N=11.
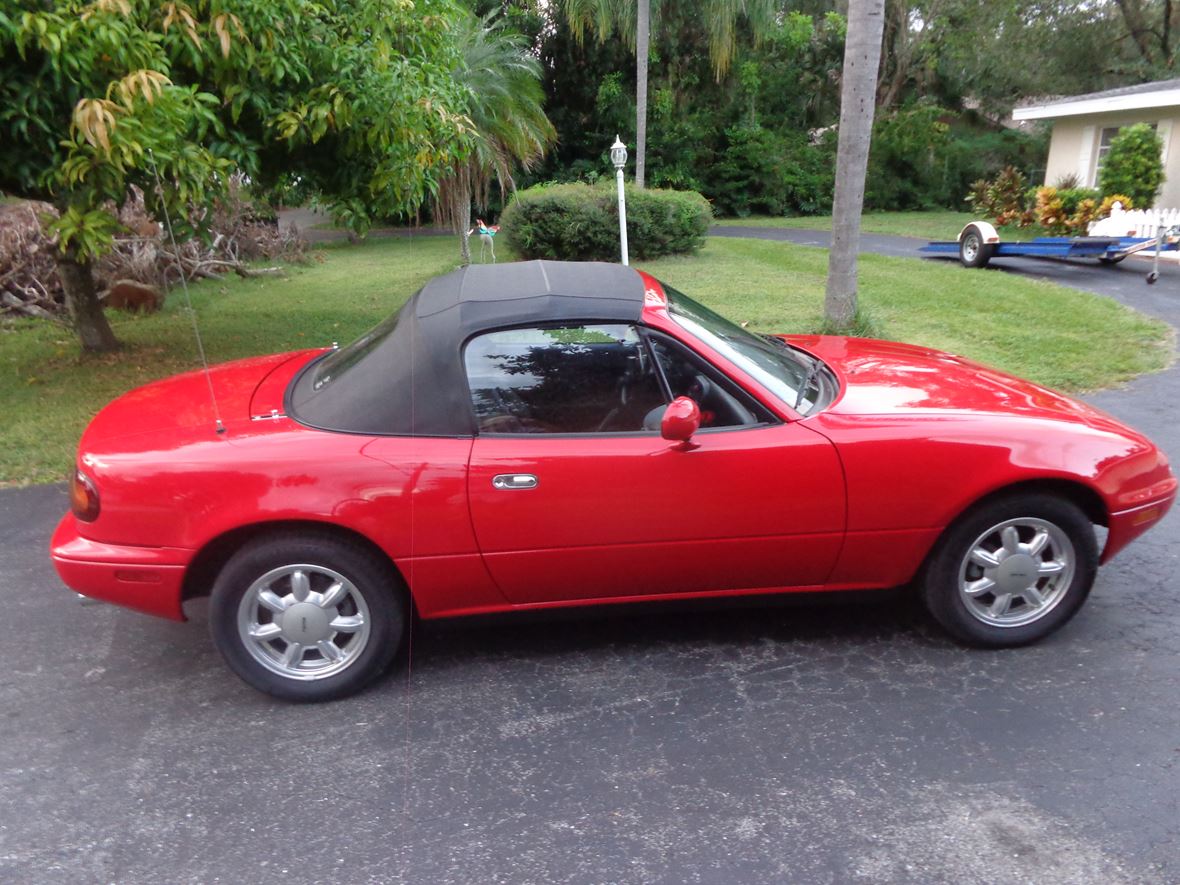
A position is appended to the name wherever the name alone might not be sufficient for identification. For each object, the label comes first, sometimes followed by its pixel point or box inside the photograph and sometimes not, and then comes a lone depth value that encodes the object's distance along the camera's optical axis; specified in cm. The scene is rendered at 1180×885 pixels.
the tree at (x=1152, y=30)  2939
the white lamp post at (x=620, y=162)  1188
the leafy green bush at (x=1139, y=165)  1839
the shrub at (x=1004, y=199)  2076
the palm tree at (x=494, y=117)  1869
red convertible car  346
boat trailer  1376
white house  1892
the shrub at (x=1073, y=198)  1817
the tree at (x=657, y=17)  2603
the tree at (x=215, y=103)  564
